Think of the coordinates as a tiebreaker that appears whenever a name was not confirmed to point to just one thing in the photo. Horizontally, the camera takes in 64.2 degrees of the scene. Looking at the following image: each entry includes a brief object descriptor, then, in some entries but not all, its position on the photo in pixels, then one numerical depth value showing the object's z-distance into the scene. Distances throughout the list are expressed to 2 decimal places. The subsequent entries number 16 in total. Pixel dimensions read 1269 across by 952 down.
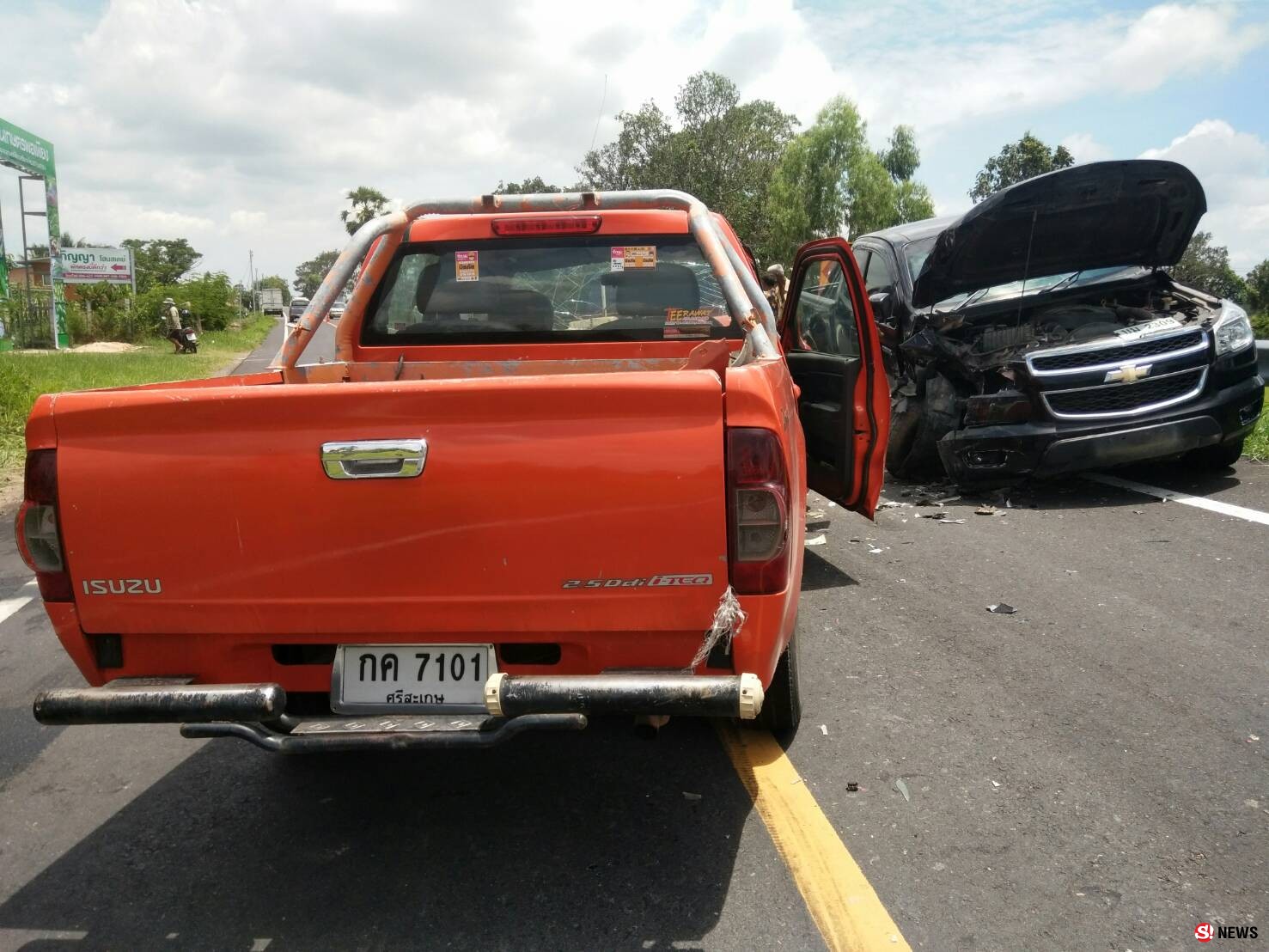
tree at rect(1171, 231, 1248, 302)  51.84
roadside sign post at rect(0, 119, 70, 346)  28.59
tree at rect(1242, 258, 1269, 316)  60.62
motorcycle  31.42
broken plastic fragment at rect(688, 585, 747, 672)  2.57
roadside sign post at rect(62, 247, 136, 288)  37.97
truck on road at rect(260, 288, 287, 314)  75.00
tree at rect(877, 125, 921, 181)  54.41
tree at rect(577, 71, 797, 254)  48.72
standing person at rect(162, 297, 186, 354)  31.16
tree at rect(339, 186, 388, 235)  72.79
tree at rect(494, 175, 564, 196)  47.63
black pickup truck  6.92
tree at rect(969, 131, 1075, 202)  61.53
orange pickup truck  2.52
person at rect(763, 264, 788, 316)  8.49
